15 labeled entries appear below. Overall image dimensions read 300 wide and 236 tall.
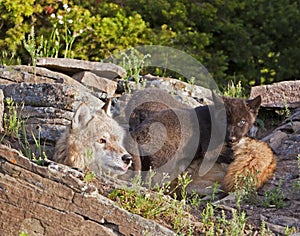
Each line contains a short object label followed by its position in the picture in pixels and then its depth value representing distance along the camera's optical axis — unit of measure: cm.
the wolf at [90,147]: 1457
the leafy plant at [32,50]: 1937
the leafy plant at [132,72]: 2067
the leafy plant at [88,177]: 1224
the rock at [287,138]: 1759
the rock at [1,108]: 1550
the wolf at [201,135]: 1620
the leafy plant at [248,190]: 1445
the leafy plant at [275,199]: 1422
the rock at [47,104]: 1637
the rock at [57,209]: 1170
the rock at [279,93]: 2080
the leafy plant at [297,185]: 1470
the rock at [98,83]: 2030
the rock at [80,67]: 2061
